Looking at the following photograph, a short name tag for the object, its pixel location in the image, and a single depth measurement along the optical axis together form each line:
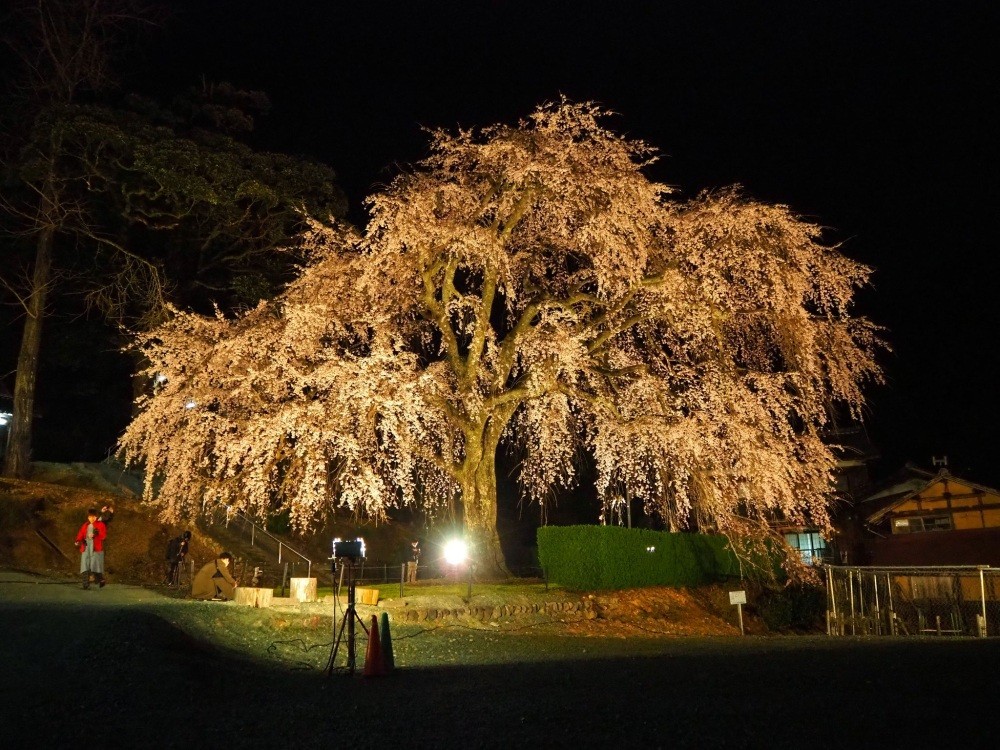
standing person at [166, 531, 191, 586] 19.06
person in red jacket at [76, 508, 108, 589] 16.58
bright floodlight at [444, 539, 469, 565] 21.73
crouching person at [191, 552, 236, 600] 16.08
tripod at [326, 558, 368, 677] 10.11
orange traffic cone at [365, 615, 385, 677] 9.93
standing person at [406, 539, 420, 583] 23.41
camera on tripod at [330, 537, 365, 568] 9.70
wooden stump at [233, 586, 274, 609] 15.20
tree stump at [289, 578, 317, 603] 16.34
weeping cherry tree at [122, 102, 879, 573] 16.83
